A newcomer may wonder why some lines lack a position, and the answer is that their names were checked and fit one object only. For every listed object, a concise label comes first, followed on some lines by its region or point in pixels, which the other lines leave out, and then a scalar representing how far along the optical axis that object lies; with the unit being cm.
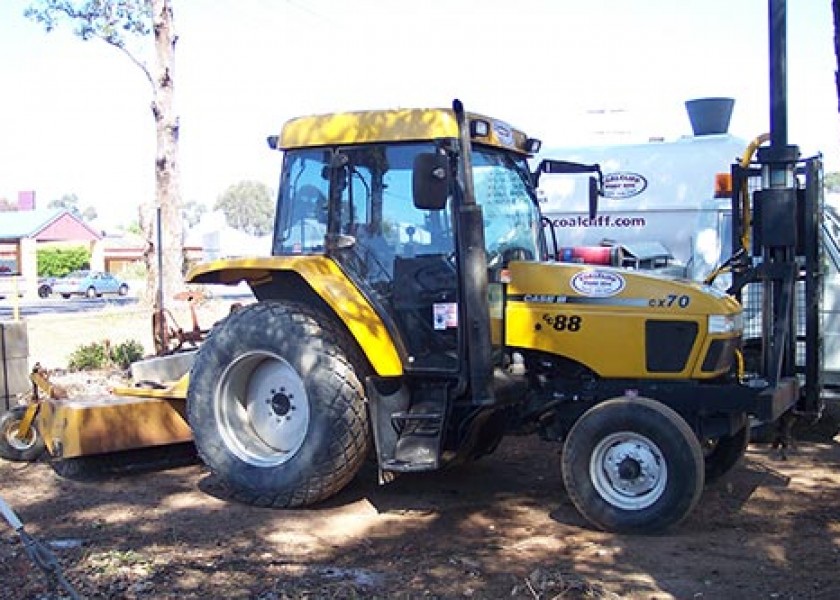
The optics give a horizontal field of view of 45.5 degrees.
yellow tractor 586
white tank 1254
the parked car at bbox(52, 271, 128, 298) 4776
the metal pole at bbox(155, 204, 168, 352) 1055
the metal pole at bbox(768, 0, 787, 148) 619
